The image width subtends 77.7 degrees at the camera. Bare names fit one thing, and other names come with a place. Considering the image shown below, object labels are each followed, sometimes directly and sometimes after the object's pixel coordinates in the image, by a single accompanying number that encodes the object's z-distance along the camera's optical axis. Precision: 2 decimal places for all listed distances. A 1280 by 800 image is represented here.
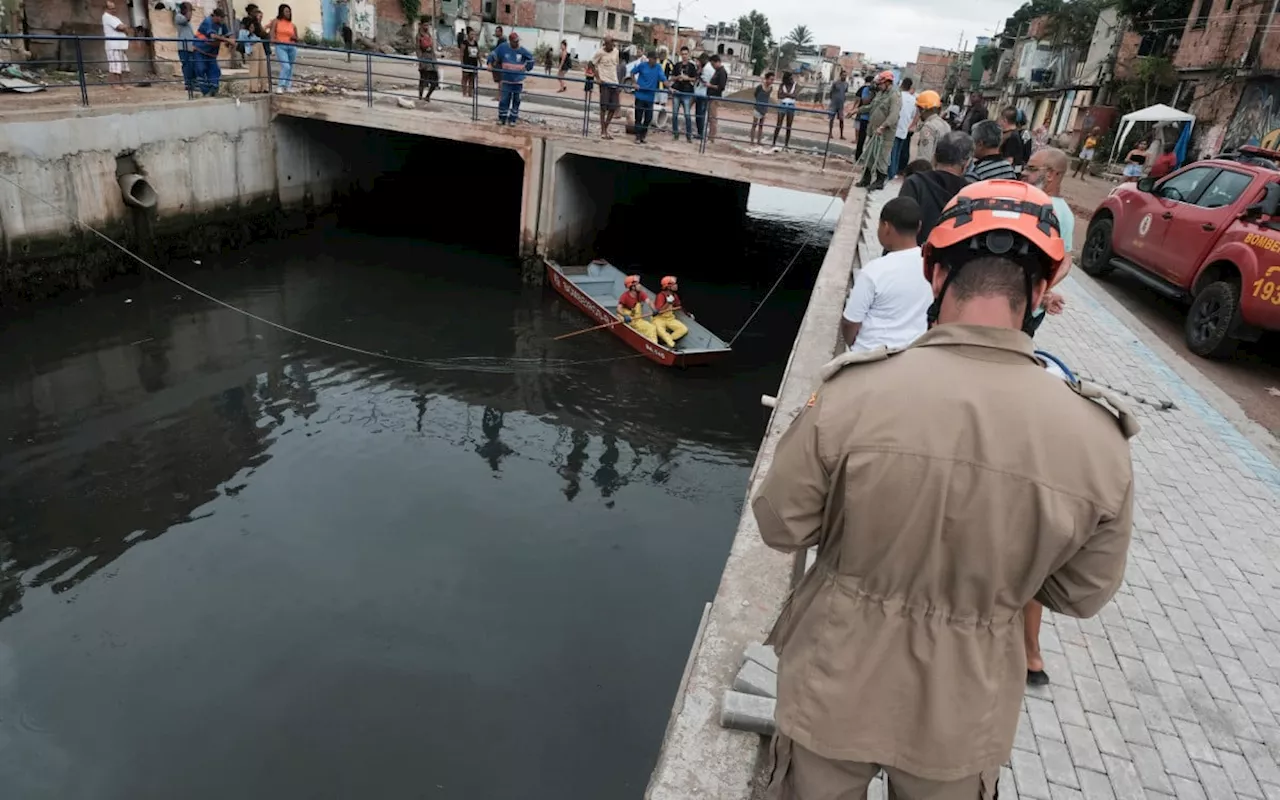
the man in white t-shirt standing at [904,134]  14.73
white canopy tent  22.41
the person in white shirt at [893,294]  4.32
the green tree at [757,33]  105.75
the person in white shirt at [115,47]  17.44
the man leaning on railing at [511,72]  17.41
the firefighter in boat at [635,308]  14.53
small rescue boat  14.25
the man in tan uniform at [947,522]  1.71
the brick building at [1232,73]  22.02
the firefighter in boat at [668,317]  14.41
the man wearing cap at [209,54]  17.11
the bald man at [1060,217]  3.62
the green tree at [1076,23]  41.94
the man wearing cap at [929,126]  12.35
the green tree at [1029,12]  59.38
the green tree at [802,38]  124.81
